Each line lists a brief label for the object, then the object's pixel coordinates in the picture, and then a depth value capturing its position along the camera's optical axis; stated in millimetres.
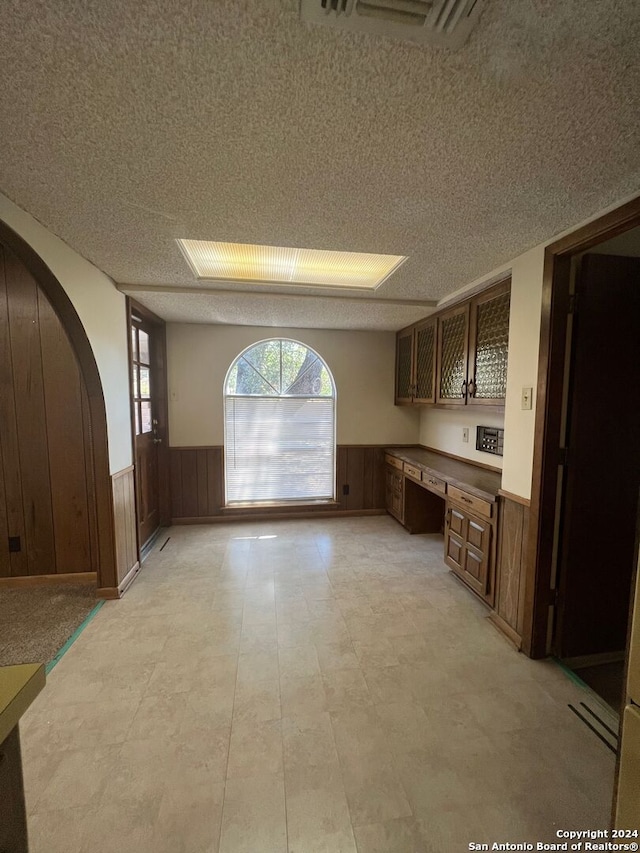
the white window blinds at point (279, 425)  4191
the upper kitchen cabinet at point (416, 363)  3441
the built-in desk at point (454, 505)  2404
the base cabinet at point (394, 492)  3969
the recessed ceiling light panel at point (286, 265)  2289
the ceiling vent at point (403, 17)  756
